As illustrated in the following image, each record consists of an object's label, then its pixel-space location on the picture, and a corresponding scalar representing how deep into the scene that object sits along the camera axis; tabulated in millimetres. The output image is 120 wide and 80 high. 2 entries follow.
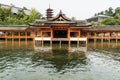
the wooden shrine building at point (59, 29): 16110
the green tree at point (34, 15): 25646
